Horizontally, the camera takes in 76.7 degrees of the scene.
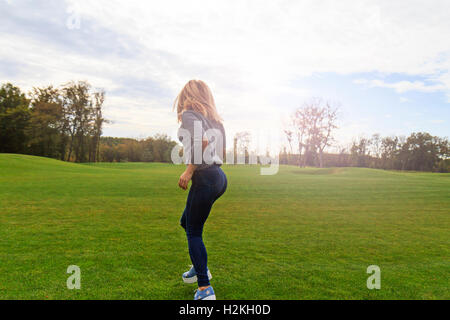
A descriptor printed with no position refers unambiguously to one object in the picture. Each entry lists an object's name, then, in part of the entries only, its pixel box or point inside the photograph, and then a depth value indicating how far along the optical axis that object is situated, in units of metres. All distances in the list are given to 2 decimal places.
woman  2.44
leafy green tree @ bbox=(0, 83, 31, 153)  41.06
